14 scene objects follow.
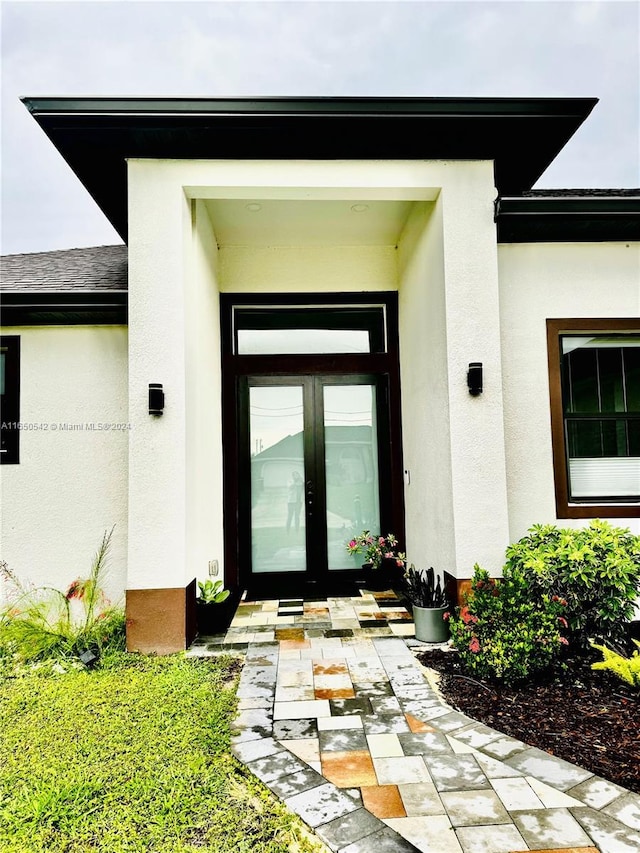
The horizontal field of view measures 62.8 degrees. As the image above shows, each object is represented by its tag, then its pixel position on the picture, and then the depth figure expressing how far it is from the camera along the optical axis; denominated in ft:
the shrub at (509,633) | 10.77
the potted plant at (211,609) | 14.39
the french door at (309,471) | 19.62
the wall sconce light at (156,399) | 13.15
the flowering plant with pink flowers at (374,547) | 18.92
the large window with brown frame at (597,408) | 15.26
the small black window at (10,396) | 15.75
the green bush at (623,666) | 10.28
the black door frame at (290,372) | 19.26
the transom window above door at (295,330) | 19.98
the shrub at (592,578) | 11.30
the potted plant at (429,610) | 13.52
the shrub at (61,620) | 13.25
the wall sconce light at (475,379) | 13.66
